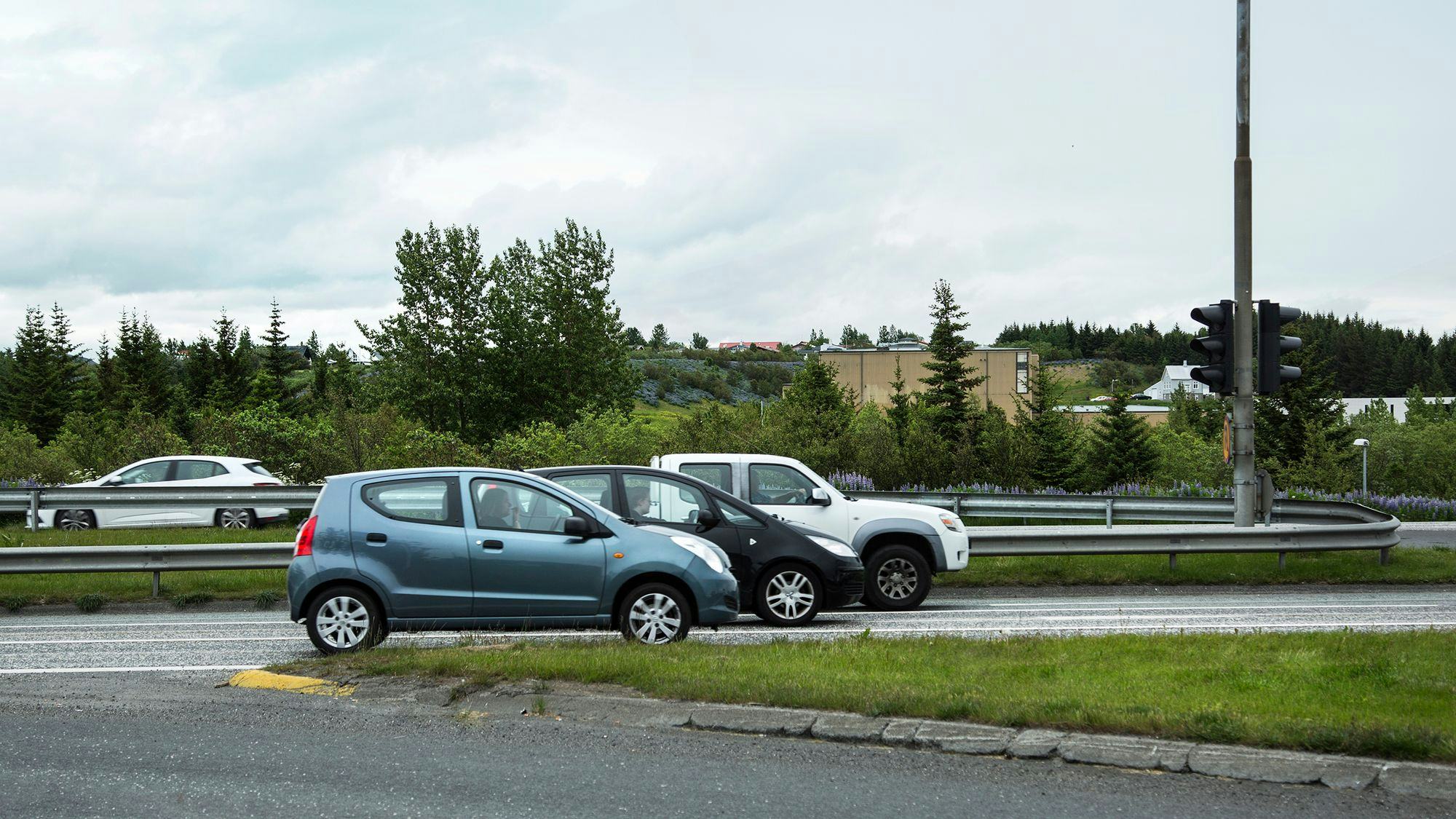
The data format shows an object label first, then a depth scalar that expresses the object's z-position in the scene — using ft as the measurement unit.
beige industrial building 406.21
